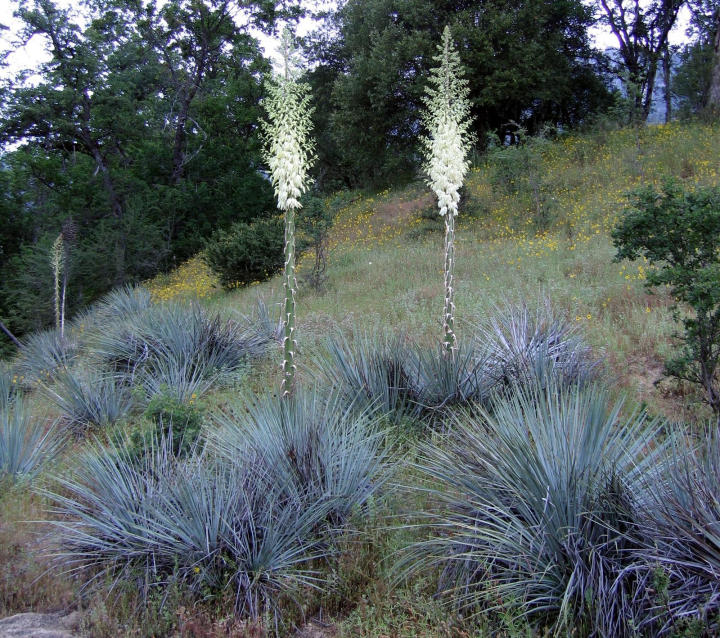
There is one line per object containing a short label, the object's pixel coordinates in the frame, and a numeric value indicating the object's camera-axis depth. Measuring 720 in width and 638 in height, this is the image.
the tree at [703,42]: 23.47
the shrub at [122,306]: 11.19
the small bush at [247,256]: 16.19
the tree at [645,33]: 24.47
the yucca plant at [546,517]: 2.80
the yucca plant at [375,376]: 5.08
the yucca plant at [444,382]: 4.96
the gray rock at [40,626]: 2.93
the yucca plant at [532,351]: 5.25
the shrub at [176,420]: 4.96
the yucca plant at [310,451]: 3.78
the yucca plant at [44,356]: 9.47
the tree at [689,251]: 5.03
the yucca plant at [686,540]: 2.52
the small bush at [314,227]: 12.84
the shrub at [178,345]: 7.77
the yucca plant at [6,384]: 7.41
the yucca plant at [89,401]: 6.54
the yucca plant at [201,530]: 3.29
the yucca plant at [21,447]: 5.24
